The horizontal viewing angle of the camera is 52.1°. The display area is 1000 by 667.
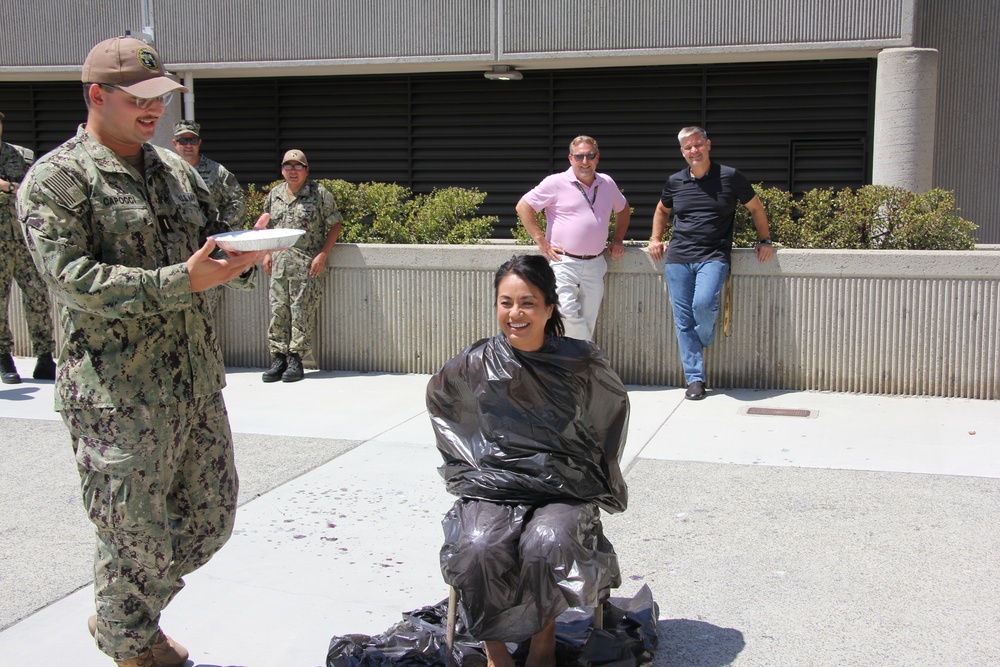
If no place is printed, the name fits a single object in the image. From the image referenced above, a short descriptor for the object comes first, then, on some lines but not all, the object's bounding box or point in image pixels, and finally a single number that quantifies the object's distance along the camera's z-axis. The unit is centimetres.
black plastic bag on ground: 322
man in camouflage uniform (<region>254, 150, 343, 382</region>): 798
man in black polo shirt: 720
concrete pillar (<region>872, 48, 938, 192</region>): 870
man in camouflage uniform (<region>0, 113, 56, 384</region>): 786
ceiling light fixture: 1022
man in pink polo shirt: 725
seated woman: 309
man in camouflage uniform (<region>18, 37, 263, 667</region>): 286
